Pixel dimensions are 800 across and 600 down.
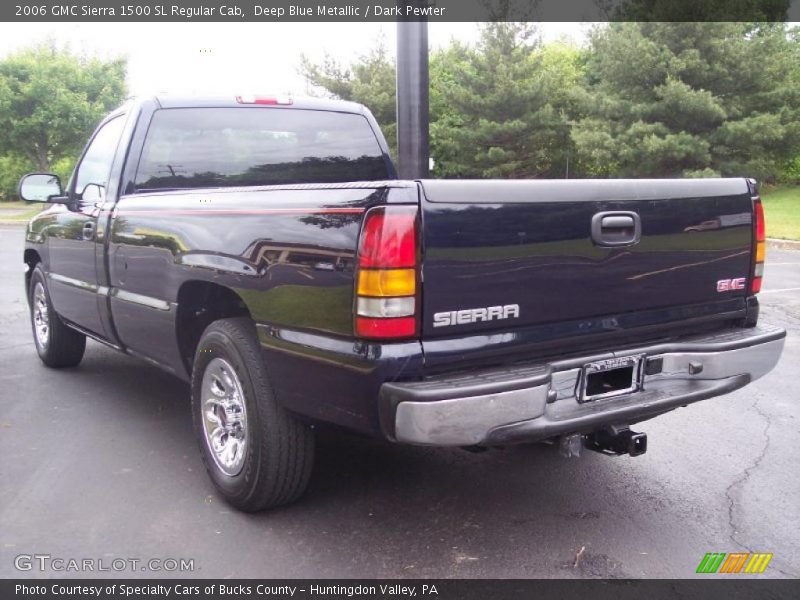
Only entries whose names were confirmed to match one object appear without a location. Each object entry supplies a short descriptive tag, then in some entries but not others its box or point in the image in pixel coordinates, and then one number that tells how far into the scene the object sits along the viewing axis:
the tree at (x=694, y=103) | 23.08
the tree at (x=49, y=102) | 26.16
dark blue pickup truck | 2.62
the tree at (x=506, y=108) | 26.59
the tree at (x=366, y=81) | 28.75
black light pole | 7.43
